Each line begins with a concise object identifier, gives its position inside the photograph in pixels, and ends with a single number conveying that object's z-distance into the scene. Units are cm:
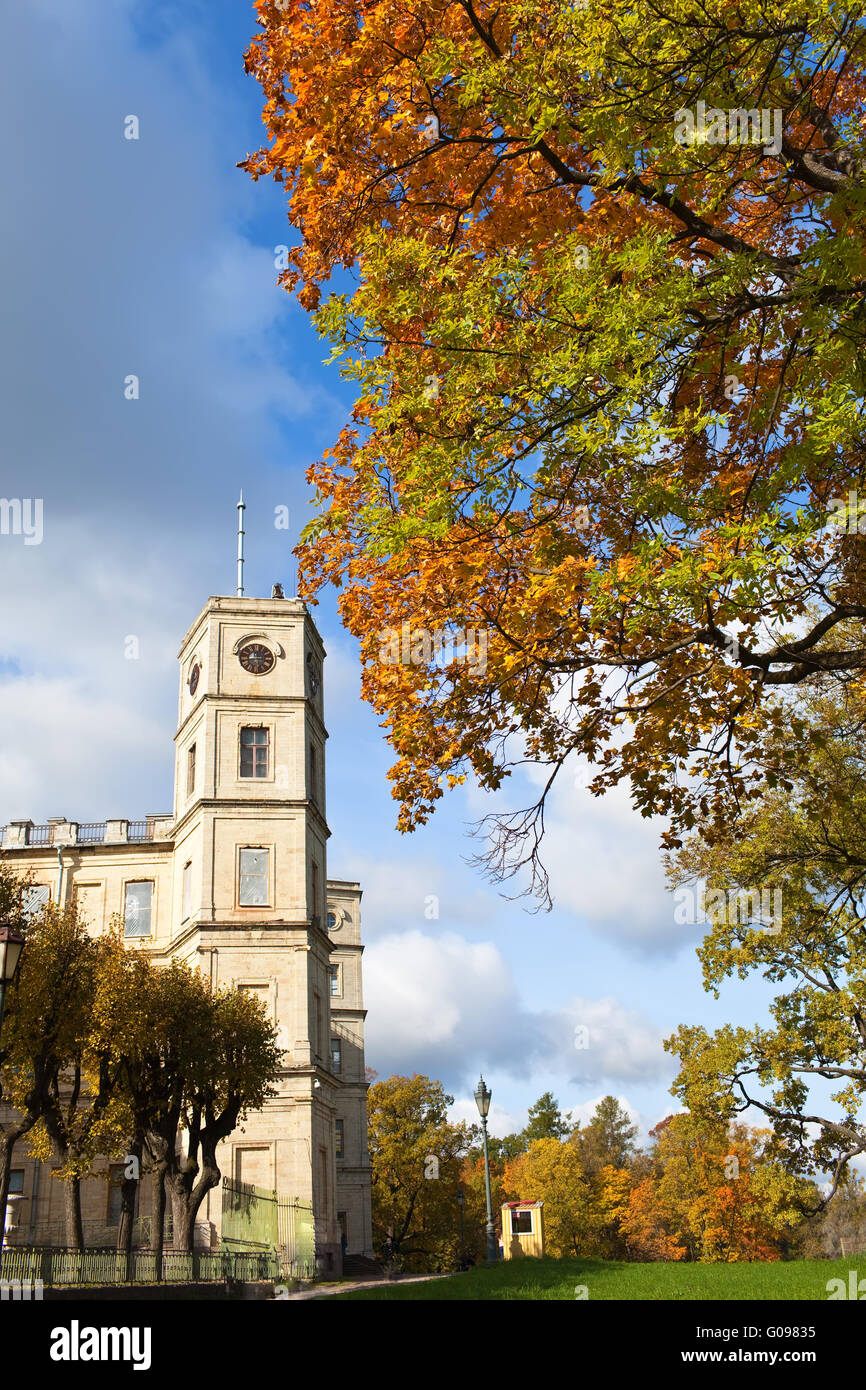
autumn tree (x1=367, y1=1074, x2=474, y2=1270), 5875
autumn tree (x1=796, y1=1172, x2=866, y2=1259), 5381
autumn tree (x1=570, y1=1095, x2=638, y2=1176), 9362
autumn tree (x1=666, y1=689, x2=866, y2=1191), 2138
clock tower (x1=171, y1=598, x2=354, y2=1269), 3531
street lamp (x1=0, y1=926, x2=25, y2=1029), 1294
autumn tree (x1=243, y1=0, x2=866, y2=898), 742
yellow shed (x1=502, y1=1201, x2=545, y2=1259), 3847
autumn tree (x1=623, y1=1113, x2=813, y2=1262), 2802
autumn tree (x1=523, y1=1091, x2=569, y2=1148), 10888
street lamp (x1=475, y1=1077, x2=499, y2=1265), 3212
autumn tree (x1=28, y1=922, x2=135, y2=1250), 2530
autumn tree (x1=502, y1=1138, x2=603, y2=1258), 6544
